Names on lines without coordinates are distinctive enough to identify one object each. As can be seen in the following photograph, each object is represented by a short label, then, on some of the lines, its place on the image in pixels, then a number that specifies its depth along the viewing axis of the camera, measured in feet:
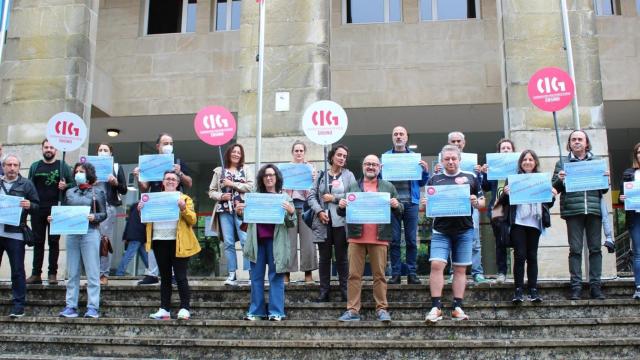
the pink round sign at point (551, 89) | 32.27
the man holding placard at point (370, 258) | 25.95
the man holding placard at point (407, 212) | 29.58
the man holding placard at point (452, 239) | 25.52
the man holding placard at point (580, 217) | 27.58
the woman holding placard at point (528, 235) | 26.91
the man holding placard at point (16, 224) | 29.17
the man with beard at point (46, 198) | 32.50
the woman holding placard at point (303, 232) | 30.71
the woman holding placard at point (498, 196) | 29.99
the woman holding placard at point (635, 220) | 27.16
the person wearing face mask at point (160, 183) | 30.73
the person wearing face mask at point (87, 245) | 28.32
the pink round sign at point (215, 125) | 33.91
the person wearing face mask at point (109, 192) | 32.91
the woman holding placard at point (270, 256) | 26.55
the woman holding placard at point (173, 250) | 27.12
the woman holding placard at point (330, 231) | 28.19
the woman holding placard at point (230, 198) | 30.99
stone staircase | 23.36
